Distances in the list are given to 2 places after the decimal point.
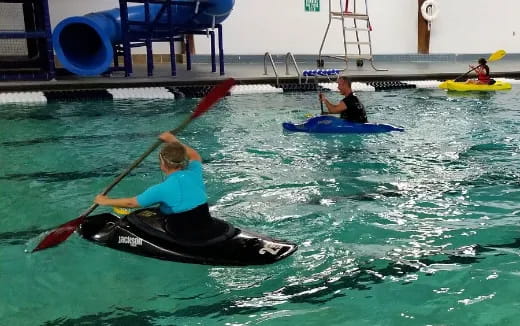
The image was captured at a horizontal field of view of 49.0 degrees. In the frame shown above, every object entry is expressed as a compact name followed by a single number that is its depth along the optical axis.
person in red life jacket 10.76
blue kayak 7.12
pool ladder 10.93
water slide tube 9.94
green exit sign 15.80
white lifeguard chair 15.34
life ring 16.41
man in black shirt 7.14
